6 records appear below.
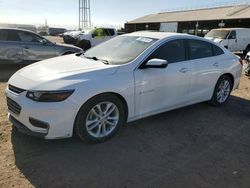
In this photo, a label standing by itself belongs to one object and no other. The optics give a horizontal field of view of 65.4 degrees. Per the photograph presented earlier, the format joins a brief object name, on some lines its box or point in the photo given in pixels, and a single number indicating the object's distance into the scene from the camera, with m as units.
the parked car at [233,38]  11.96
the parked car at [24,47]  6.22
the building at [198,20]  23.29
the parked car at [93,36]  12.37
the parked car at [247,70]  6.81
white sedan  2.46
